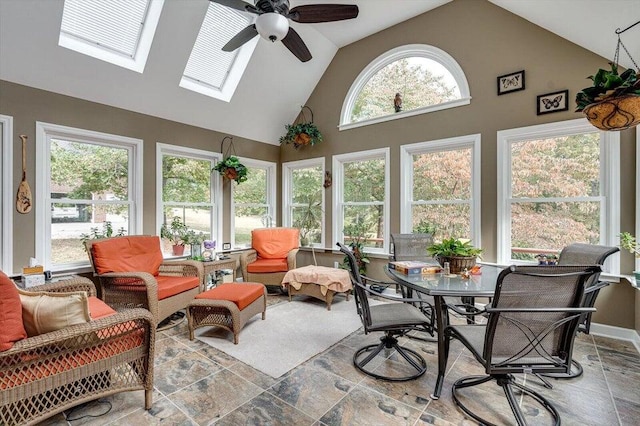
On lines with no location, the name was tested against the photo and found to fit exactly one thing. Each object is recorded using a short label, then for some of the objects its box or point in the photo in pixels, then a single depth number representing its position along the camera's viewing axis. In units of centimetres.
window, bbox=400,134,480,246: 390
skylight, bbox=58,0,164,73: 317
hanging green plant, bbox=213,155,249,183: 470
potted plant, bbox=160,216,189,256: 430
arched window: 409
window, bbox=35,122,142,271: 332
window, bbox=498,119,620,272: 312
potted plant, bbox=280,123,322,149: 512
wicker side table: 400
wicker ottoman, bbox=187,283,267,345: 284
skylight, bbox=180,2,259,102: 393
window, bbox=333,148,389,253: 472
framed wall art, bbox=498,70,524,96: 349
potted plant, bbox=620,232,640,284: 275
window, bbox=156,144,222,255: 436
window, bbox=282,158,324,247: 548
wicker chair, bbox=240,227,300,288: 441
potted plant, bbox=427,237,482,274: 235
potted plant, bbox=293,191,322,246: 549
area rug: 258
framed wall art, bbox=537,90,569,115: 323
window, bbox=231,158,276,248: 534
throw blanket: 383
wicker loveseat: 148
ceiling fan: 242
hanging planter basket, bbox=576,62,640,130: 183
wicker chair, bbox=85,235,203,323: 300
